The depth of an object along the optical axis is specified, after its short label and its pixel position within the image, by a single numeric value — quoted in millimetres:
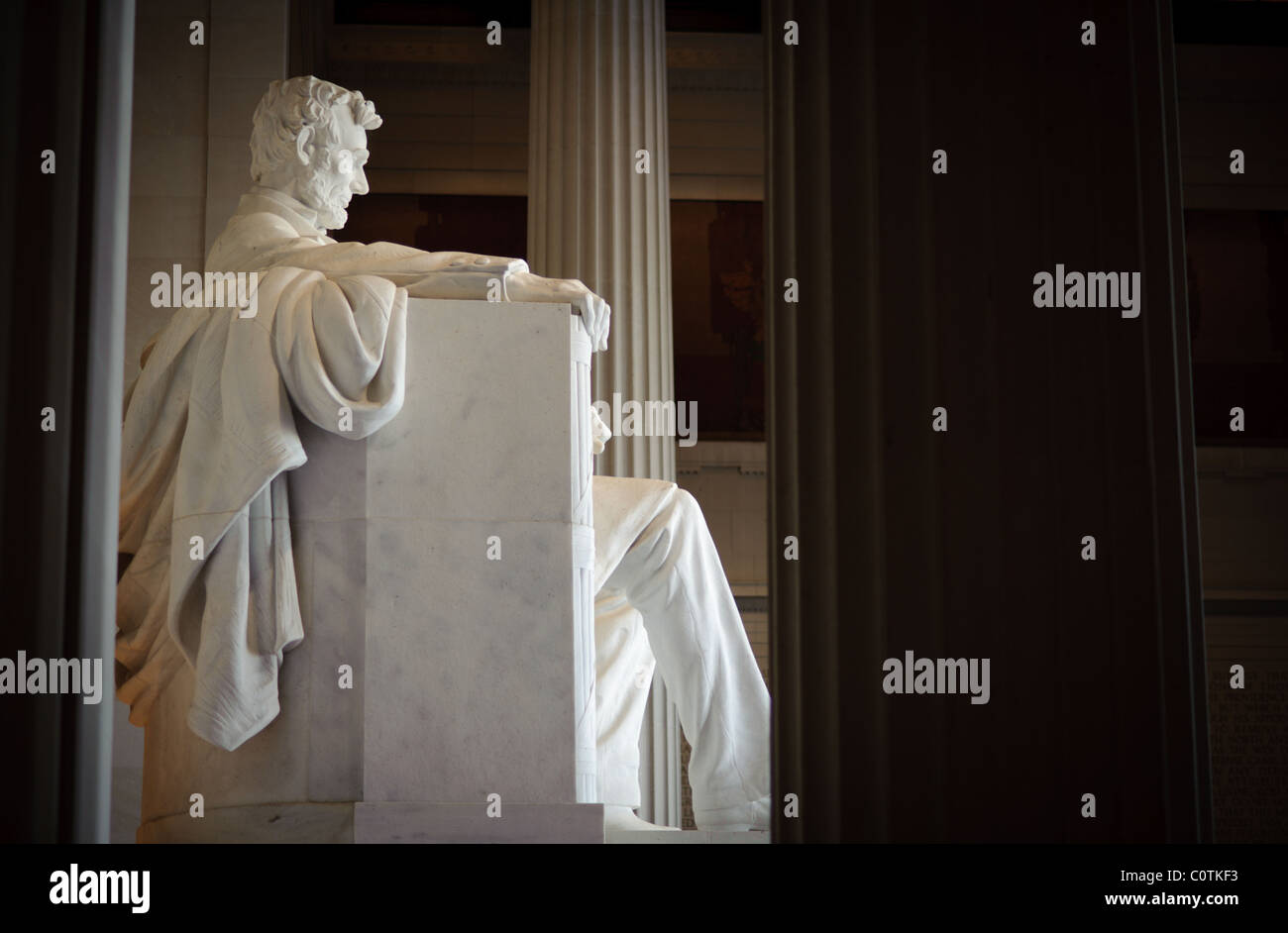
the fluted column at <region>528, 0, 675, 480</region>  10938
